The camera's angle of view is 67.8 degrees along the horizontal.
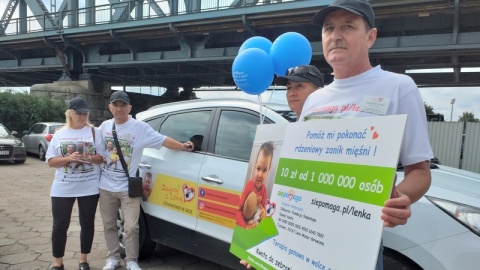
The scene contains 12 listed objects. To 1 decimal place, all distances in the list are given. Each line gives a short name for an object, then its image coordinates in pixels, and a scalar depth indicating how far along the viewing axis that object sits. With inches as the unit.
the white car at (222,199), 81.6
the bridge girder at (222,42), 454.3
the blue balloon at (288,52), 121.8
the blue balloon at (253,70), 117.1
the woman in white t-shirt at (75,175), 132.6
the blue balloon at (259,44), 134.0
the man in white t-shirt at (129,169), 137.2
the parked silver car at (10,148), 459.2
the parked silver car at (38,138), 531.8
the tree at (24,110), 690.2
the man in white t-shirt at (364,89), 51.2
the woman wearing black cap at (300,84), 97.7
